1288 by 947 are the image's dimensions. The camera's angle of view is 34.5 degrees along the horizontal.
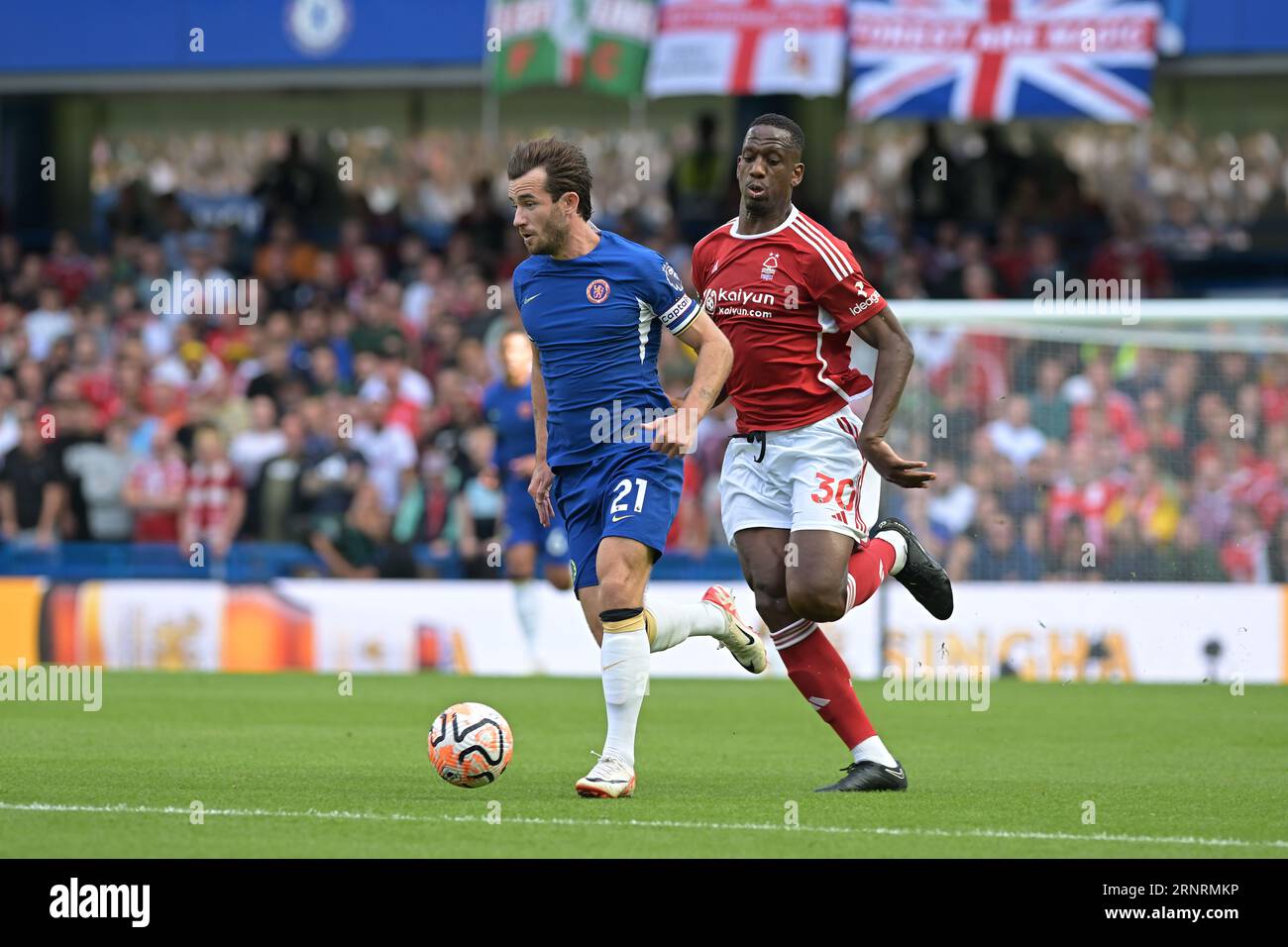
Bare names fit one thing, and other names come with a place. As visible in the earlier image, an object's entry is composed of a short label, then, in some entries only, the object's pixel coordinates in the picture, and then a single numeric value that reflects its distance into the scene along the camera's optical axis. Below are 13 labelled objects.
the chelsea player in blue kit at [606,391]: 8.09
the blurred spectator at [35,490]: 18.89
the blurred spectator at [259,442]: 19.05
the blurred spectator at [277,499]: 18.41
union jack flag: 19.34
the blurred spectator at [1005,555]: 16.09
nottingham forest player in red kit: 8.38
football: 8.07
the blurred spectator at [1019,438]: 16.06
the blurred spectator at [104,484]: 19.05
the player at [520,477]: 15.35
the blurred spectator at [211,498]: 18.61
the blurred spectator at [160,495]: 18.92
